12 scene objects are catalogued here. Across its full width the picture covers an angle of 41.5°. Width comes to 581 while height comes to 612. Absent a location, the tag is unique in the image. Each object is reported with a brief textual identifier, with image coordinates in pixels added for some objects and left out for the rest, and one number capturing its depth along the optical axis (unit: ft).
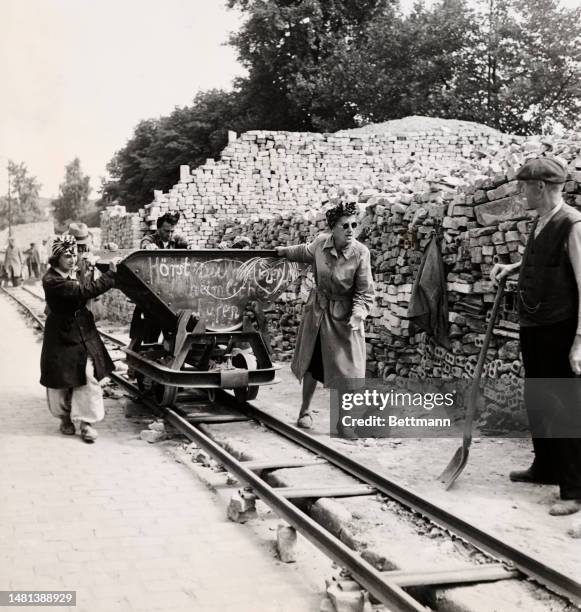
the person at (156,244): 26.20
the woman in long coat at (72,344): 20.74
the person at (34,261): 96.99
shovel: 15.74
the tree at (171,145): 113.29
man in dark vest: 14.16
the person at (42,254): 99.12
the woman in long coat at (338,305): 20.44
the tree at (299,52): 103.30
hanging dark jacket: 23.25
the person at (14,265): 89.35
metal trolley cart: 22.11
